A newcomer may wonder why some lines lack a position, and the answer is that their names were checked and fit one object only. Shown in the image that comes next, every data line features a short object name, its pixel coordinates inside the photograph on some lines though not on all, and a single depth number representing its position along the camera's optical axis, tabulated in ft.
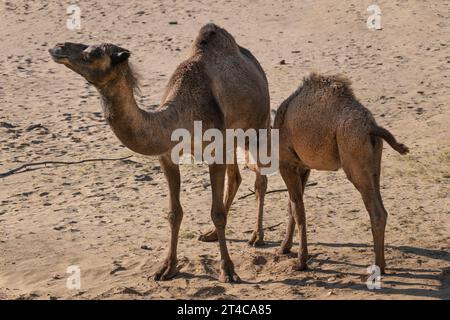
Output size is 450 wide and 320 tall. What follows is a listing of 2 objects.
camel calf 49.41
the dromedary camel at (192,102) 44.91
